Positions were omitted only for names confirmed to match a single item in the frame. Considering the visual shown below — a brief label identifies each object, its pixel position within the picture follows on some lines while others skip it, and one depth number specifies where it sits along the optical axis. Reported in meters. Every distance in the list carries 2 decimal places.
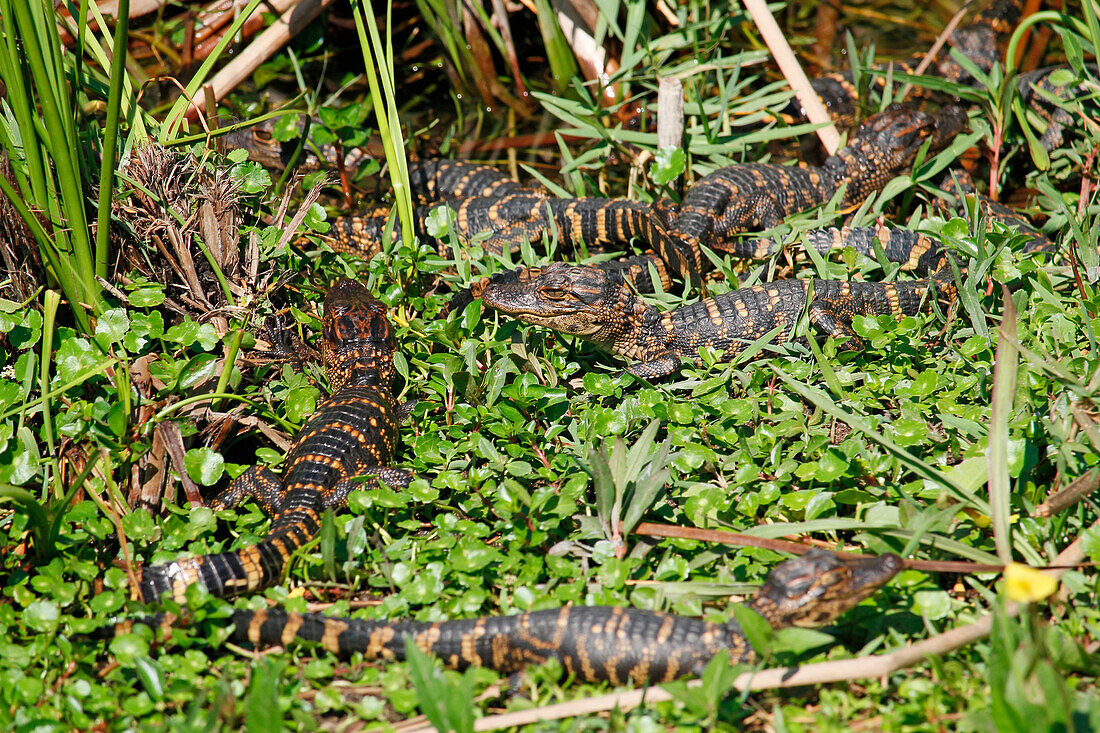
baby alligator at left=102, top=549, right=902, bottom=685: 4.75
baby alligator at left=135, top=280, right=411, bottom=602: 5.41
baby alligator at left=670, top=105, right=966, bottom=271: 9.48
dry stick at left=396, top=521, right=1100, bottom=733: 4.29
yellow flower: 3.73
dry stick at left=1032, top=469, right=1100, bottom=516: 4.99
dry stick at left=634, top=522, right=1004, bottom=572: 4.82
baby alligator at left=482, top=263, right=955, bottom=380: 7.49
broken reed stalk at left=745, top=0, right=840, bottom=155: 9.99
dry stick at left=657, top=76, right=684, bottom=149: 9.72
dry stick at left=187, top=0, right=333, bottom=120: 10.56
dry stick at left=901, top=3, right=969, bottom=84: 11.41
